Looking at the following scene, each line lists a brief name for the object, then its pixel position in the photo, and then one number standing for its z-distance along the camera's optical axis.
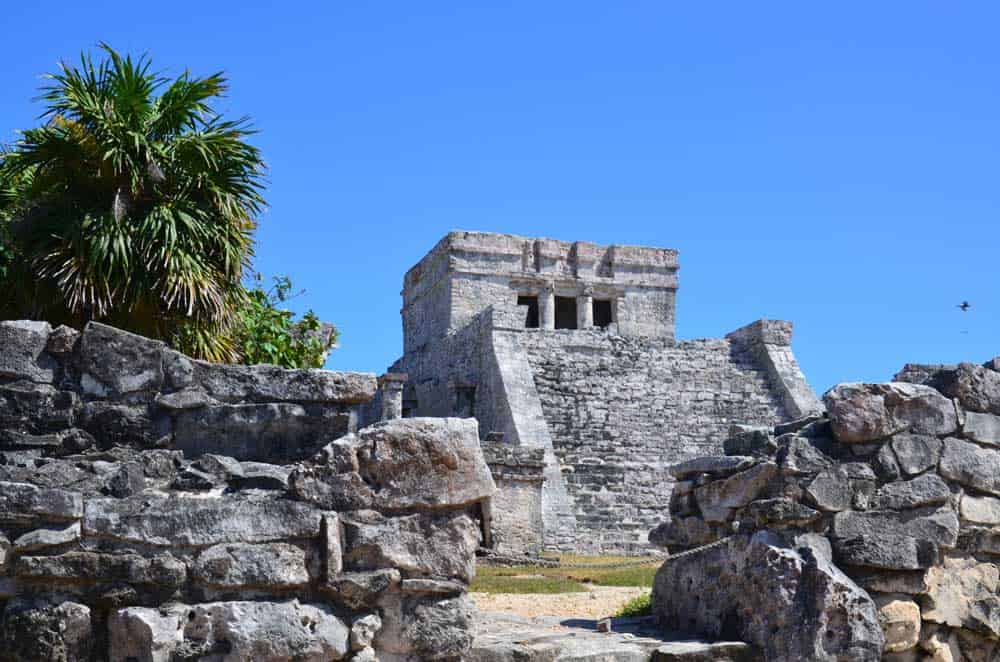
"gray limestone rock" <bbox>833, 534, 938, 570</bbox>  4.75
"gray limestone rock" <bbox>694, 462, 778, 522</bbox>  4.95
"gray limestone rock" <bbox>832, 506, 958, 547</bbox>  4.81
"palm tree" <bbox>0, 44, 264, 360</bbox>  8.23
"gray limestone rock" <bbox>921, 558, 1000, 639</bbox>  4.92
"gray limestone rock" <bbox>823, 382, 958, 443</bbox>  4.89
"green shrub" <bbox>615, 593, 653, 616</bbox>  6.11
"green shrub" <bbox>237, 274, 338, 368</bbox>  13.45
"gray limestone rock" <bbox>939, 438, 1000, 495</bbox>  5.05
